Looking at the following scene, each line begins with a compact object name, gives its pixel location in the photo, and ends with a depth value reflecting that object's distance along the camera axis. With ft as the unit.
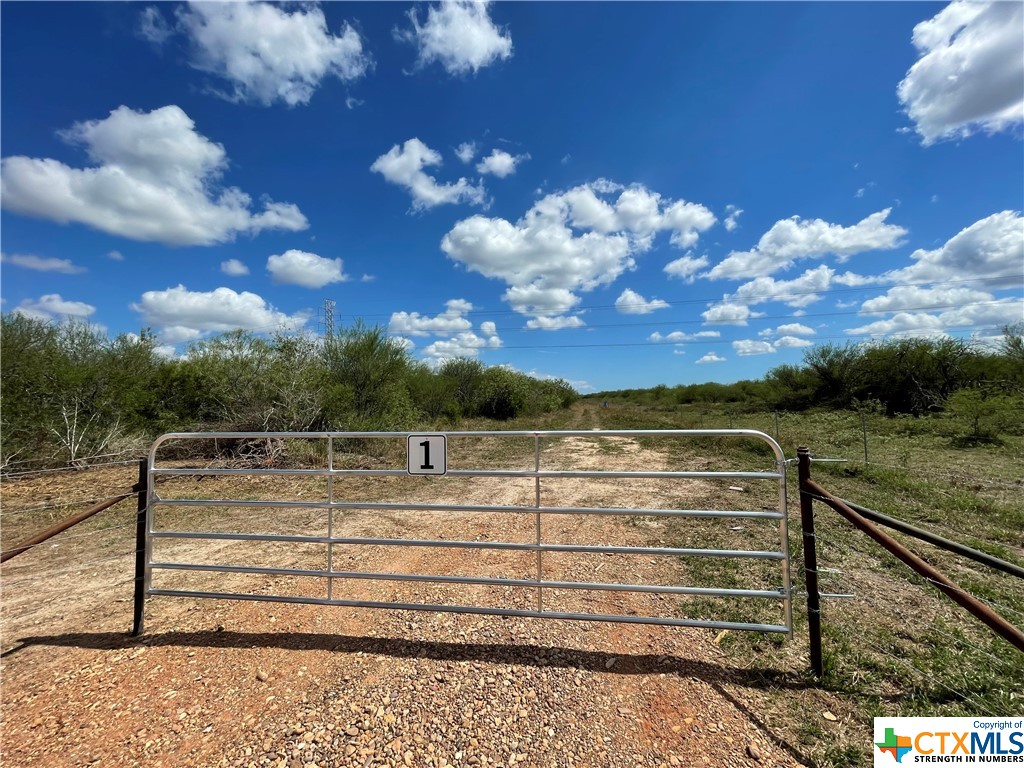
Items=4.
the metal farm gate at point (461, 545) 8.64
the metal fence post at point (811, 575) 8.10
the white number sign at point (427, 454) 9.73
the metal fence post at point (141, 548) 9.98
